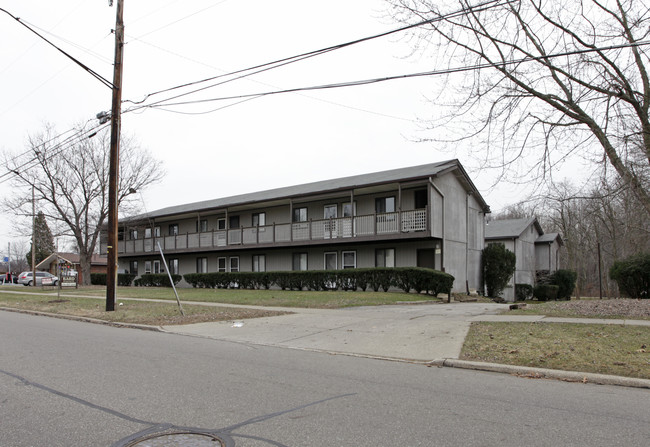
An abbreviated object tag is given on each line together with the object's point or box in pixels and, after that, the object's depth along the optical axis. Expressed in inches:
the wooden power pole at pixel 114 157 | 629.3
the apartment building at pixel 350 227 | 952.3
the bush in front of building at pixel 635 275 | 815.1
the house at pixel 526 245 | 1390.3
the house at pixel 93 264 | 2716.0
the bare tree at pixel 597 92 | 517.0
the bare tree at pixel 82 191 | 1389.0
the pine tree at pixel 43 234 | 1453.0
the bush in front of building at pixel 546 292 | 1368.1
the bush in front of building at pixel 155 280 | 1408.6
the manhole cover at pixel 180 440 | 163.8
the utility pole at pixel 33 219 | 1392.7
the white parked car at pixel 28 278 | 1833.2
